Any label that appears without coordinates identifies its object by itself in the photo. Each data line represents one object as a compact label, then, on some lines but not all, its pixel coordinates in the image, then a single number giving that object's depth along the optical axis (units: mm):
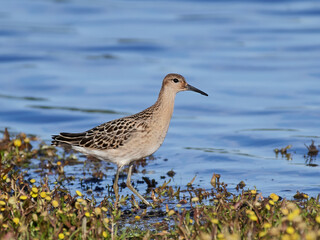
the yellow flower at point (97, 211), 14992
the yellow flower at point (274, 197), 15570
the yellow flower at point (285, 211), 14305
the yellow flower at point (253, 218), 13952
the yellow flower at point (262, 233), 13781
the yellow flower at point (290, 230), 12836
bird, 20844
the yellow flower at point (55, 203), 15234
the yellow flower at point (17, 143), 23000
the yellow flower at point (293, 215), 12931
